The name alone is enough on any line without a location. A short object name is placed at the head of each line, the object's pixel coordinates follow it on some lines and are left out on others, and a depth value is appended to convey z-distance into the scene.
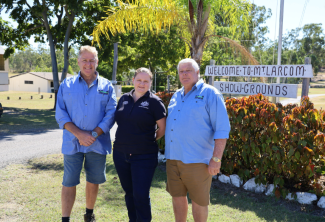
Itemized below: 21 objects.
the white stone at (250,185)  4.26
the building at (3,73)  26.01
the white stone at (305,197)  3.76
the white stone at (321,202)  3.66
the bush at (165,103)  6.04
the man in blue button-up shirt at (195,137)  2.62
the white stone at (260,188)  4.15
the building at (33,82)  48.59
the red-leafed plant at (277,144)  3.68
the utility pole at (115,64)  14.05
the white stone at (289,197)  3.83
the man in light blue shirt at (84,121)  3.00
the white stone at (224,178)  4.56
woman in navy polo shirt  2.78
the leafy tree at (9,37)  18.08
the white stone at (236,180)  4.43
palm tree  7.98
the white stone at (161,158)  5.87
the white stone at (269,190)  4.07
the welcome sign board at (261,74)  5.18
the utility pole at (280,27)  7.69
